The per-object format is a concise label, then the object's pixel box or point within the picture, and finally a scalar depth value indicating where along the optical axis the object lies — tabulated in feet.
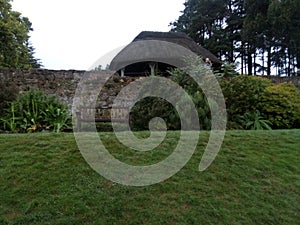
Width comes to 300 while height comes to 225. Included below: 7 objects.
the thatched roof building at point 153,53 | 48.78
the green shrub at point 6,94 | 24.61
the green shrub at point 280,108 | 23.71
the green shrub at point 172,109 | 20.79
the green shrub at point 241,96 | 23.54
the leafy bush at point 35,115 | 21.33
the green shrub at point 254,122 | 22.29
